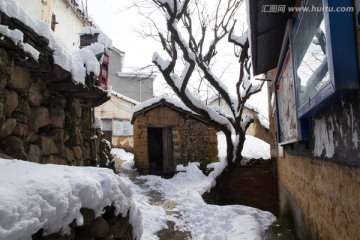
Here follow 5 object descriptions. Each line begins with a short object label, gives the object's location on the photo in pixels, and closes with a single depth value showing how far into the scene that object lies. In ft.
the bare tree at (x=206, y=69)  25.29
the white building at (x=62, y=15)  31.17
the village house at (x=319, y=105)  5.47
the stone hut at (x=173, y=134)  39.93
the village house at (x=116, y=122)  60.70
